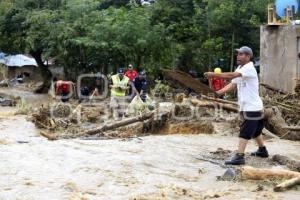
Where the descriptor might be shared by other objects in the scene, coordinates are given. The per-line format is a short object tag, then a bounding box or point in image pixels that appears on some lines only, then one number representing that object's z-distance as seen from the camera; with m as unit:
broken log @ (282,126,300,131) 11.51
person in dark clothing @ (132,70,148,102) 18.96
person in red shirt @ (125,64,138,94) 19.92
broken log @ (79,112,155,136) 12.71
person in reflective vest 16.58
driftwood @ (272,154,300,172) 7.66
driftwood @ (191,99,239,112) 13.52
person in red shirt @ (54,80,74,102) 22.88
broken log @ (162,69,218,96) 10.48
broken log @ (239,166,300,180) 6.79
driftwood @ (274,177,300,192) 6.27
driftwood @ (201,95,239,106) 13.41
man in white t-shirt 7.88
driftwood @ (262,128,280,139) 12.25
